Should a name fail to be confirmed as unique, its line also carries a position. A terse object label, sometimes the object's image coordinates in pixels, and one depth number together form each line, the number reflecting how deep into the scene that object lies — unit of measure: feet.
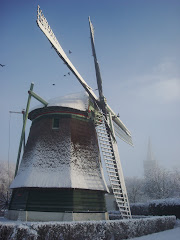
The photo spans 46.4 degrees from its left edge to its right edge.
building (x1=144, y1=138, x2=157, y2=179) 144.36
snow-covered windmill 37.55
